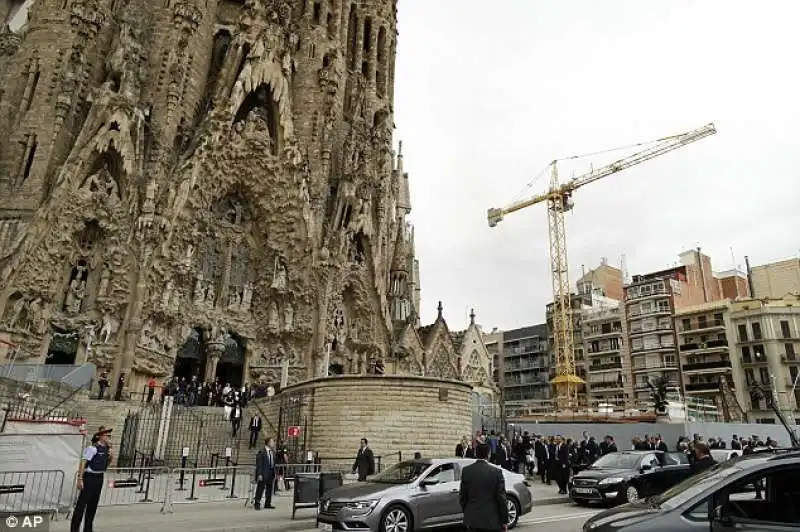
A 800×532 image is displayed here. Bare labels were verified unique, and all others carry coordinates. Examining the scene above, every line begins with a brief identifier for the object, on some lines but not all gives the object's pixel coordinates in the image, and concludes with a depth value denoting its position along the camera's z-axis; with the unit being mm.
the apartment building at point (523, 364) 63438
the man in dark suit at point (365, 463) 10945
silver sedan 7254
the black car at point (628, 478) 10969
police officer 7070
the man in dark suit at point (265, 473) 10281
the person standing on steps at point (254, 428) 17438
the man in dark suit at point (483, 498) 4902
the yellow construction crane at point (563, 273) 48062
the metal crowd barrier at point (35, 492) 7355
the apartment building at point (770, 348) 42312
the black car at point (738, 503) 3996
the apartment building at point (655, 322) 49438
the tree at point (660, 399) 28750
